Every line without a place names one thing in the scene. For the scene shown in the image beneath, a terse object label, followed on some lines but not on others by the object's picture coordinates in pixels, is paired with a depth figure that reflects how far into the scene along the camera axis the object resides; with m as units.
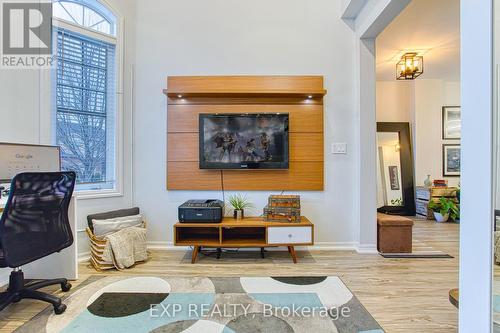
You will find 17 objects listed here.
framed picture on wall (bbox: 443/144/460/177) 5.12
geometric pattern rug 1.63
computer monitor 2.08
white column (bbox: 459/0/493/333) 1.08
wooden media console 2.67
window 2.74
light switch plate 3.13
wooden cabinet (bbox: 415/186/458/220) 4.70
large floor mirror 5.04
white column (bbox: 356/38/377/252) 3.02
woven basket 2.53
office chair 1.64
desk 2.30
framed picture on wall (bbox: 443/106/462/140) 5.12
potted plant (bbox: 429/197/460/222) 4.51
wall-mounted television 3.00
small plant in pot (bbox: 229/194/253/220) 2.96
